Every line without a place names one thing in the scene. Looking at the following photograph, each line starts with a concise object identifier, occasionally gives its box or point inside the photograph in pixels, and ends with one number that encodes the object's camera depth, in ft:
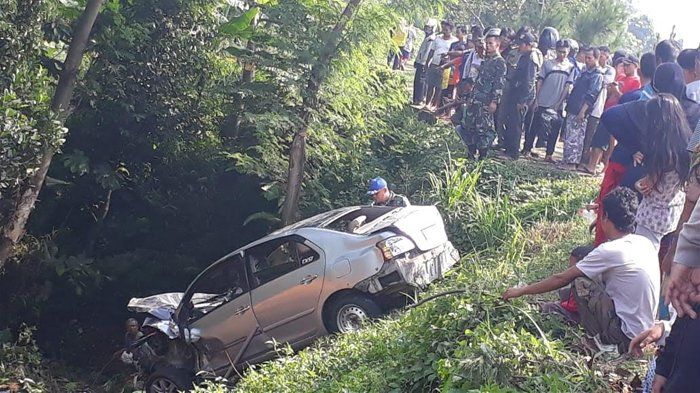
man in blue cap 30.96
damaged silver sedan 26.04
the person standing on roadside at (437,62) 50.47
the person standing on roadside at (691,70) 22.06
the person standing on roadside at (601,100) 36.81
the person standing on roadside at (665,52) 24.23
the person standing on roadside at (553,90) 38.87
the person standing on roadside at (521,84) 36.73
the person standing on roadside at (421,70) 53.07
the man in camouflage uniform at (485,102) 36.70
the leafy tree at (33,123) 29.45
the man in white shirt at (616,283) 15.11
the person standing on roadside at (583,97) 36.68
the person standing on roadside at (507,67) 38.09
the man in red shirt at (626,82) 35.99
